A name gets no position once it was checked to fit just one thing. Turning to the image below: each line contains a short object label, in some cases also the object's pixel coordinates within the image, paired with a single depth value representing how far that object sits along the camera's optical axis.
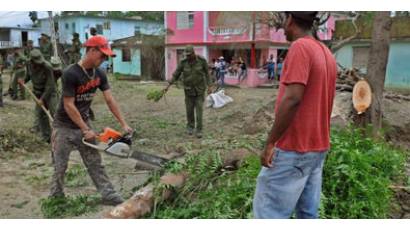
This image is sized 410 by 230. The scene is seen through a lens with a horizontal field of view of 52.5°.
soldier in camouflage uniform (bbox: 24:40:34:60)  10.52
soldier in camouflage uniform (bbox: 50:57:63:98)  6.52
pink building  20.59
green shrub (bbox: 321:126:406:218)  3.31
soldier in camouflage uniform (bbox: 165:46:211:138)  7.68
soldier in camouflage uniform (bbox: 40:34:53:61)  11.95
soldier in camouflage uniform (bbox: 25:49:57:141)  6.34
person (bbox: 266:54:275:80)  20.30
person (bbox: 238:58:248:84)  20.67
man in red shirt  2.11
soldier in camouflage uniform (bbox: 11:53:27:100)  11.29
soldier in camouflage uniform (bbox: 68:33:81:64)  14.60
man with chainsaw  3.73
